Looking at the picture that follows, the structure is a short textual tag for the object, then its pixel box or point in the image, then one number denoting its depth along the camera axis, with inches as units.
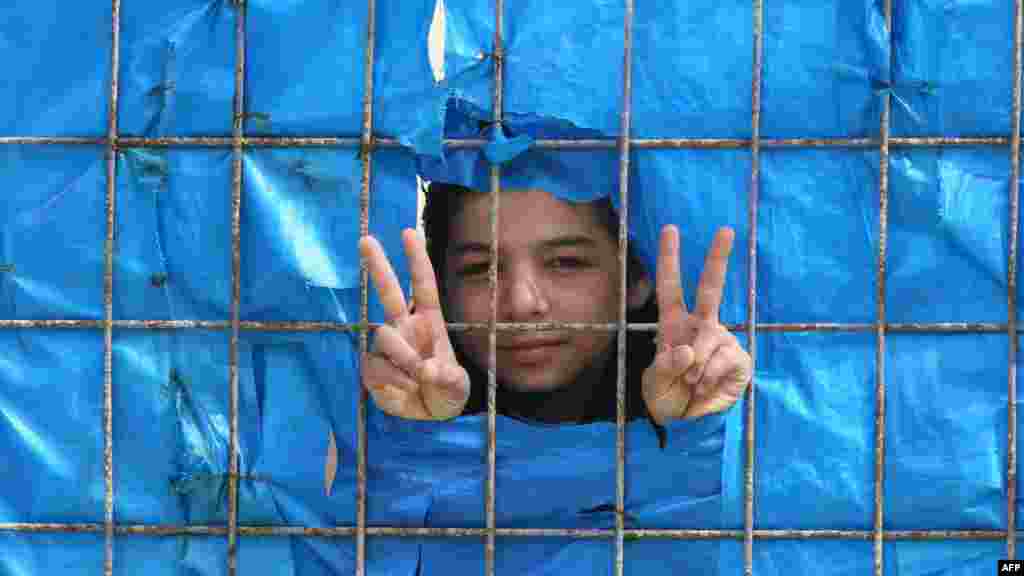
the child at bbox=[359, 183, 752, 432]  224.5
